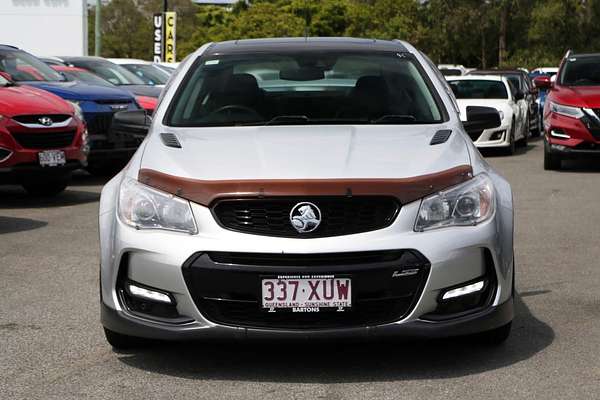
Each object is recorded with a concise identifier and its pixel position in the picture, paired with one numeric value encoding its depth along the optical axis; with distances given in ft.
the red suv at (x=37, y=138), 42.24
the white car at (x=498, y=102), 71.20
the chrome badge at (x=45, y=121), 43.37
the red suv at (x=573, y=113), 56.54
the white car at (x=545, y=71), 128.82
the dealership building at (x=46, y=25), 180.24
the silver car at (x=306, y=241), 17.67
